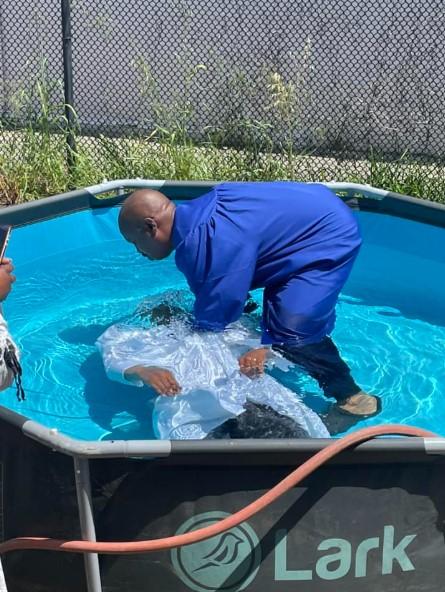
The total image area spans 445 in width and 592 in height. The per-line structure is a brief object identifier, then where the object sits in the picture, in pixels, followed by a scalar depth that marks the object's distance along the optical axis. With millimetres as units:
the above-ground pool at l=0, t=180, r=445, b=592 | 2371
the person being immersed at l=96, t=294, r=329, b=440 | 3547
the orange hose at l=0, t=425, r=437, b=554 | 2238
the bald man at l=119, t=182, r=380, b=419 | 3424
